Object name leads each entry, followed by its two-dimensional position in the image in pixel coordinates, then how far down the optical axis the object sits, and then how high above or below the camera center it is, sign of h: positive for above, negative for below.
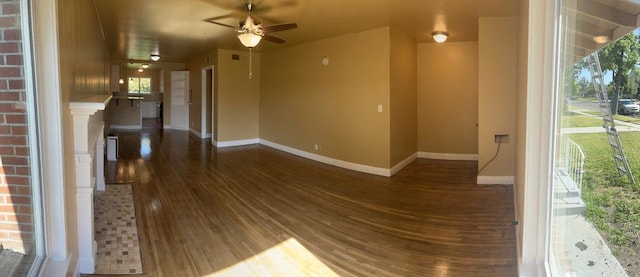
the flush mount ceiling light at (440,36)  5.56 +1.15
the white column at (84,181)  2.33 -0.44
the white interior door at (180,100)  11.04 +0.44
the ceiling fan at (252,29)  4.19 +0.99
